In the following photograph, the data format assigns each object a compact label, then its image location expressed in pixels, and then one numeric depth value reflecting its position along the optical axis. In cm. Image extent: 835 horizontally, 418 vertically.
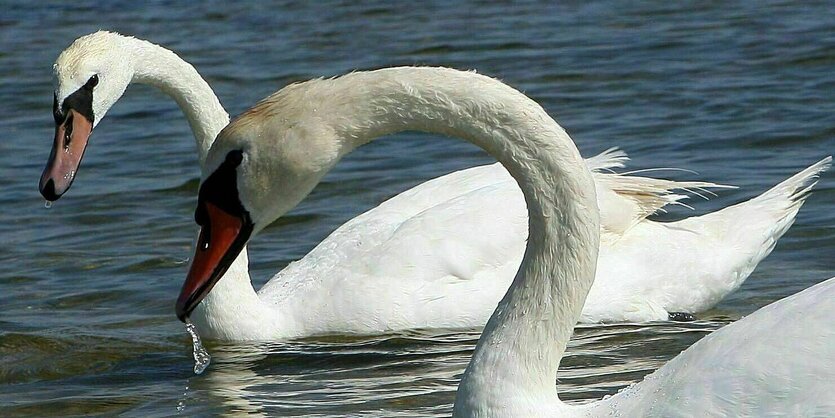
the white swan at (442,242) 1520
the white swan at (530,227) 898
